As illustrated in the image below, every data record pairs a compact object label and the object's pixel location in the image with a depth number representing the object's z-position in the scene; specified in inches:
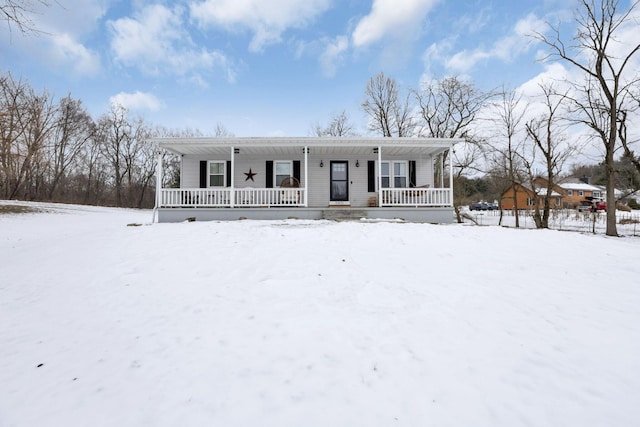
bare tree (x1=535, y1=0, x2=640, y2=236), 463.8
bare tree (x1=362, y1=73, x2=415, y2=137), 891.4
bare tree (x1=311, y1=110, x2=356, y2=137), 1066.3
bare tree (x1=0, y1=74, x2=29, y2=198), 561.0
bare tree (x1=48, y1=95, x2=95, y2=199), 1027.9
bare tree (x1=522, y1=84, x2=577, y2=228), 583.5
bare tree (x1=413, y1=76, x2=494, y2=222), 740.6
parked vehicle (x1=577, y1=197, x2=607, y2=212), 1269.4
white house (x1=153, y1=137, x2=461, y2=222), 411.5
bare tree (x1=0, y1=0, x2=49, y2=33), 160.1
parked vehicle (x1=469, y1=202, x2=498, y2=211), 1657.2
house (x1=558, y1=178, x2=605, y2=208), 1904.5
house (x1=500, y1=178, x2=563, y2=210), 1633.6
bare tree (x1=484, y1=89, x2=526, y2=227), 668.1
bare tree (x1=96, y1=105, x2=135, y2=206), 1159.6
